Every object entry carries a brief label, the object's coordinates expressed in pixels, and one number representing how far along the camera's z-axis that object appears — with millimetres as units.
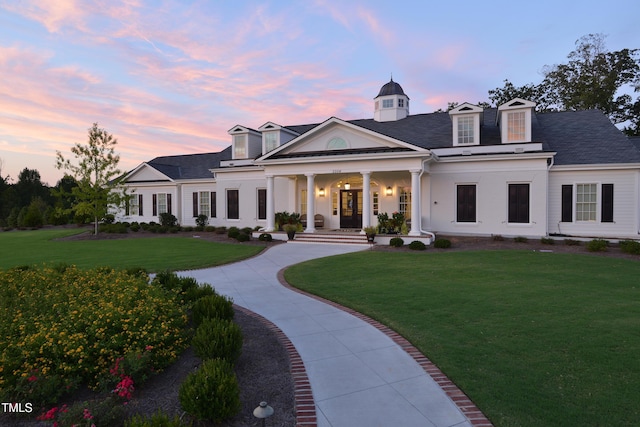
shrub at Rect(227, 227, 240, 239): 22036
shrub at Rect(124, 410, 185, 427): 3234
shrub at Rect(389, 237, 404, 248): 18719
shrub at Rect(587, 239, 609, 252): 16188
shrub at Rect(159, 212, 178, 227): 29094
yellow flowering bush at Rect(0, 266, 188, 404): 4598
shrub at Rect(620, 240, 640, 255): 15352
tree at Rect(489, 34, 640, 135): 34281
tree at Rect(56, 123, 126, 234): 25828
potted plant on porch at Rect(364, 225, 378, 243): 19578
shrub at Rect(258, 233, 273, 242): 21312
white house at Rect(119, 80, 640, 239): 19359
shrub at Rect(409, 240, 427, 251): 17797
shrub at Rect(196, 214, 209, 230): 28267
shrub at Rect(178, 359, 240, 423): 3879
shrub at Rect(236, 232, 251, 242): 21359
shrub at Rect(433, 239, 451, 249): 17766
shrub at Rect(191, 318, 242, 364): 5184
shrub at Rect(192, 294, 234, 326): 6605
